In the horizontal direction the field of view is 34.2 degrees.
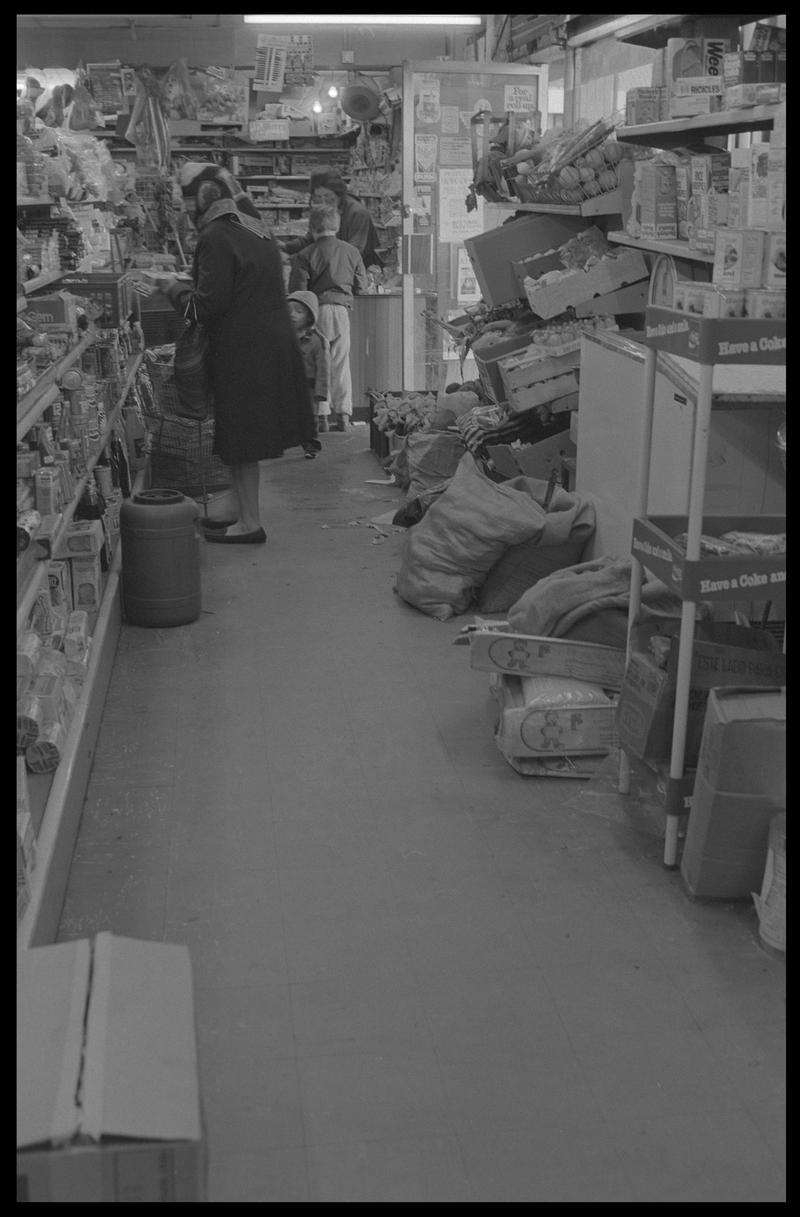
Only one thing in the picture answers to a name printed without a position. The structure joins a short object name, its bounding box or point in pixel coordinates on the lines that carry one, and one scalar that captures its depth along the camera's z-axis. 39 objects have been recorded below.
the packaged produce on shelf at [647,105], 5.10
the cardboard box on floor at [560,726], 4.22
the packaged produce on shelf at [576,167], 6.19
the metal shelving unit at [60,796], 3.11
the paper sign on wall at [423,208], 10.21
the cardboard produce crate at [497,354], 6.79
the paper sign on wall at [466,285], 10.33
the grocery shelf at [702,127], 4.02
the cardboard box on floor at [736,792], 3.21
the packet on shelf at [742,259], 3.62
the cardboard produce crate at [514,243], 7.35
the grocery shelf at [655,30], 5.30
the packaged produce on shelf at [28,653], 3.38
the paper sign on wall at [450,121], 10.04
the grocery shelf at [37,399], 3.62
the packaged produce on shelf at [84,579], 5.18
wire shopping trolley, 7.84
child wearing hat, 9.51
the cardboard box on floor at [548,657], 4.31
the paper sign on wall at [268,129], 11.85
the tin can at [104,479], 5.86
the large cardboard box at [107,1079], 1.80
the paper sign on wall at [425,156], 10.10
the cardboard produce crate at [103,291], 6.55
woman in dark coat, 6.68
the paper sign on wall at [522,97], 9.67
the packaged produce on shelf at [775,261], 3.57
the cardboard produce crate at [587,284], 6.14
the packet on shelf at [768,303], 3.53
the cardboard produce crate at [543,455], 6.62
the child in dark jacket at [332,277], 10.16
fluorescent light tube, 10.07
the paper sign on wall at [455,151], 10.13
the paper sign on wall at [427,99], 9.95
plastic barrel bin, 5.70
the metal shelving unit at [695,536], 3.29
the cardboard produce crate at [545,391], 6.49
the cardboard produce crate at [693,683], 3.69
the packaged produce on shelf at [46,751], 3.72
